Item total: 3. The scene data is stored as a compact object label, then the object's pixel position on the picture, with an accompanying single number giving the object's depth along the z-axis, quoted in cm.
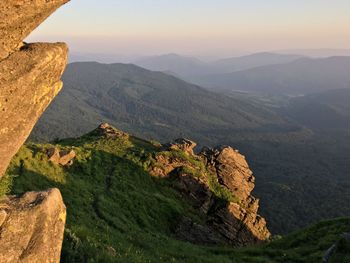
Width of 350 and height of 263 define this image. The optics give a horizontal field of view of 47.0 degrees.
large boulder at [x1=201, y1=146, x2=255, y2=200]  7525
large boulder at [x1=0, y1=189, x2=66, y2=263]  1590
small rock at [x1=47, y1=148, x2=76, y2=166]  5303
